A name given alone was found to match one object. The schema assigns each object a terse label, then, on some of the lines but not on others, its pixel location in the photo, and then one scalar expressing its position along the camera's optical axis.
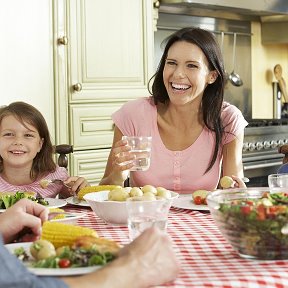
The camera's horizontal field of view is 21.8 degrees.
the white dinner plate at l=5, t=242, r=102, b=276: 1.03
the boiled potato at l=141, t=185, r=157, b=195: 1.59
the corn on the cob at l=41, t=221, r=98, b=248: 1.20
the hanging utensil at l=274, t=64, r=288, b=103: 4.23
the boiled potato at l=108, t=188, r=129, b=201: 1.53
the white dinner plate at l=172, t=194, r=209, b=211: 1.66
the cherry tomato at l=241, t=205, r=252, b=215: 1.17
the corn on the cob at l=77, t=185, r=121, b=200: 1.73
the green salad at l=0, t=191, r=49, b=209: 1.62
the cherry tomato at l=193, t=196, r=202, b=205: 1.70
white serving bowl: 1.49
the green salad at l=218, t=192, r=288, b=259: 1.16
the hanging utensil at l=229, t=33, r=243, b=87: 3.91
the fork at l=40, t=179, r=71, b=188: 1.88
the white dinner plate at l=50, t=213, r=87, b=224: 1.48
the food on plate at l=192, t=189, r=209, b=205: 1.70
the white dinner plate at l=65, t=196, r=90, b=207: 1.73
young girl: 2.10
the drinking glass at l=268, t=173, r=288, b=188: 1.62
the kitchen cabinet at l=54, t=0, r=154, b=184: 2.90
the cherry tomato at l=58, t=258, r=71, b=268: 1.06
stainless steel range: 3.40
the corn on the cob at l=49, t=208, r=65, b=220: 1.50
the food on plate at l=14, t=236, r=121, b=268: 1.07
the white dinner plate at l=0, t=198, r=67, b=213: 1.68
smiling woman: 2.16
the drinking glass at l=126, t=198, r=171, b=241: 1.24
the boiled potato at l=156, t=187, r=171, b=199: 1.55
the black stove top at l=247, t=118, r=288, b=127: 3.48
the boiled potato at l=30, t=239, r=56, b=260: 1.11
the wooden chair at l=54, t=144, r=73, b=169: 2.25
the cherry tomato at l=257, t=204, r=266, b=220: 1.16
